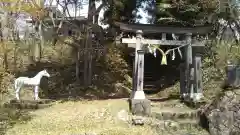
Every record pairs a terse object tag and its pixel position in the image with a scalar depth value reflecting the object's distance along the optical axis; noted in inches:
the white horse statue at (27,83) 391.9
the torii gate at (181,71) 348.9
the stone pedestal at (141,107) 343.2
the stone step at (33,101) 372.8
